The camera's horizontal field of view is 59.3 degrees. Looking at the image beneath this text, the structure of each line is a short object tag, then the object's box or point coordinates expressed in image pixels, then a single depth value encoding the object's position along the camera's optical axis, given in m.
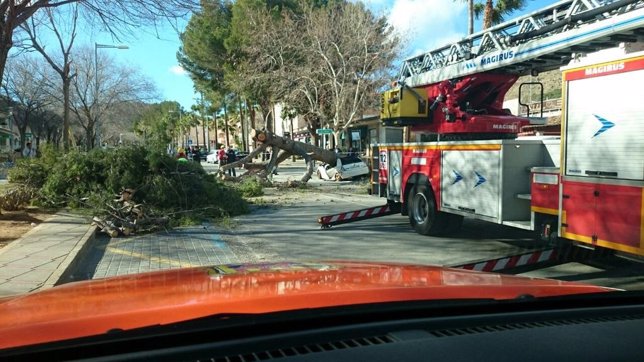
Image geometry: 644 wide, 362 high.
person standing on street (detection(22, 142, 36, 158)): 39.84
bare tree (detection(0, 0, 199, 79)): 11.45
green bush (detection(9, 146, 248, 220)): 13.80
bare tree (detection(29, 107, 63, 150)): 57.47
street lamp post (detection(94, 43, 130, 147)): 36.86
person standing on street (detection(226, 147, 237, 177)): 34.31
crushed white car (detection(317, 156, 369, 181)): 27.70
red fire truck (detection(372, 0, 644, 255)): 6.41
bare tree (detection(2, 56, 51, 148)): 39.97
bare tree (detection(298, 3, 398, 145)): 30.34
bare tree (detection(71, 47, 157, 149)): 41.88
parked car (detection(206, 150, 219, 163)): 60.27
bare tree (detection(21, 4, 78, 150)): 17.30
